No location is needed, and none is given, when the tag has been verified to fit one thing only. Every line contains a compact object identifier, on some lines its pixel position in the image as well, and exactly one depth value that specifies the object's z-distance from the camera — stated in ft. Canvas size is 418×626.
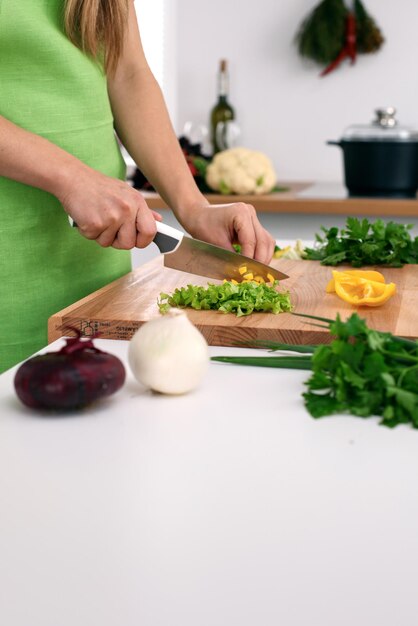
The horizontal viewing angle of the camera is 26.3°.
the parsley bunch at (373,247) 4.99
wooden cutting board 3.58
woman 3.95
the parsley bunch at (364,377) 2.66
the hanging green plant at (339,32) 11.14
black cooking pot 9.53
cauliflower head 9.87
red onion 2.58
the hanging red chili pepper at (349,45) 11.19
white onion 2.77
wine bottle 11.58
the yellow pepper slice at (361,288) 3.89
